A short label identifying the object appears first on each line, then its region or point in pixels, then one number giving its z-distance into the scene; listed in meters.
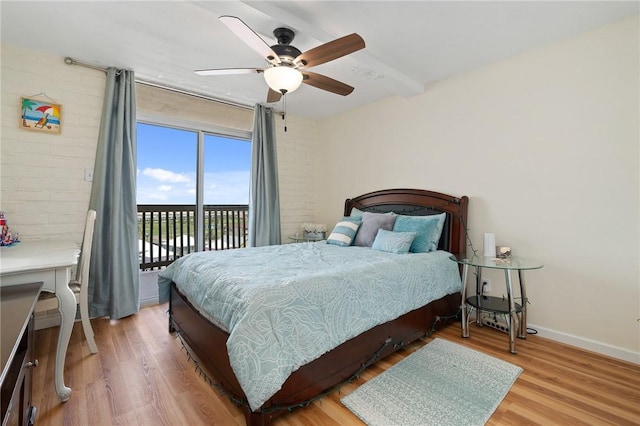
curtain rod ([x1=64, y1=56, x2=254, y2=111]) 2.71
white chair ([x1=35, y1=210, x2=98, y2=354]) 2.11
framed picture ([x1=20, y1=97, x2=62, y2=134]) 2.52
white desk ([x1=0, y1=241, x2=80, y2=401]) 1.47
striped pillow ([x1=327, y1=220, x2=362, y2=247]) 3.25
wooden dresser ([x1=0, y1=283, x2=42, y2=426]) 0.85
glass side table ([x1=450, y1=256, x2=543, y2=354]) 2.19
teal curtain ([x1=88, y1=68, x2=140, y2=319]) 2.80
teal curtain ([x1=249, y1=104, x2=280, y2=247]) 3.90
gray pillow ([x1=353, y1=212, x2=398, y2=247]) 3.15
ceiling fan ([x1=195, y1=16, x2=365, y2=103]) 1.75
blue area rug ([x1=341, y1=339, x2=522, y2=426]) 1.52
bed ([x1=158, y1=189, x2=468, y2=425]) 1.37
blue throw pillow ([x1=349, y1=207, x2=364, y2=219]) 3.60
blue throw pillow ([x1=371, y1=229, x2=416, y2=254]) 2.71
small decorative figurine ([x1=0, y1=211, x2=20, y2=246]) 2.26
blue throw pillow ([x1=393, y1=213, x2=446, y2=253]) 2.80
